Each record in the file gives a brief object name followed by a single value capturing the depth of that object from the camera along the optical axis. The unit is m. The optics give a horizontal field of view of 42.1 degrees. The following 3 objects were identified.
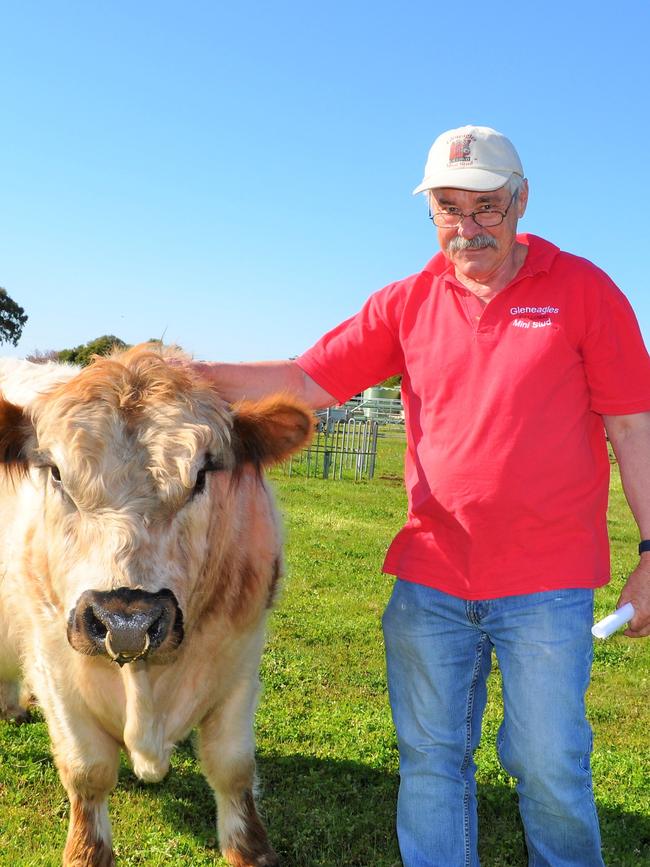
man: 3.18
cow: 3.13
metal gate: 23.19
